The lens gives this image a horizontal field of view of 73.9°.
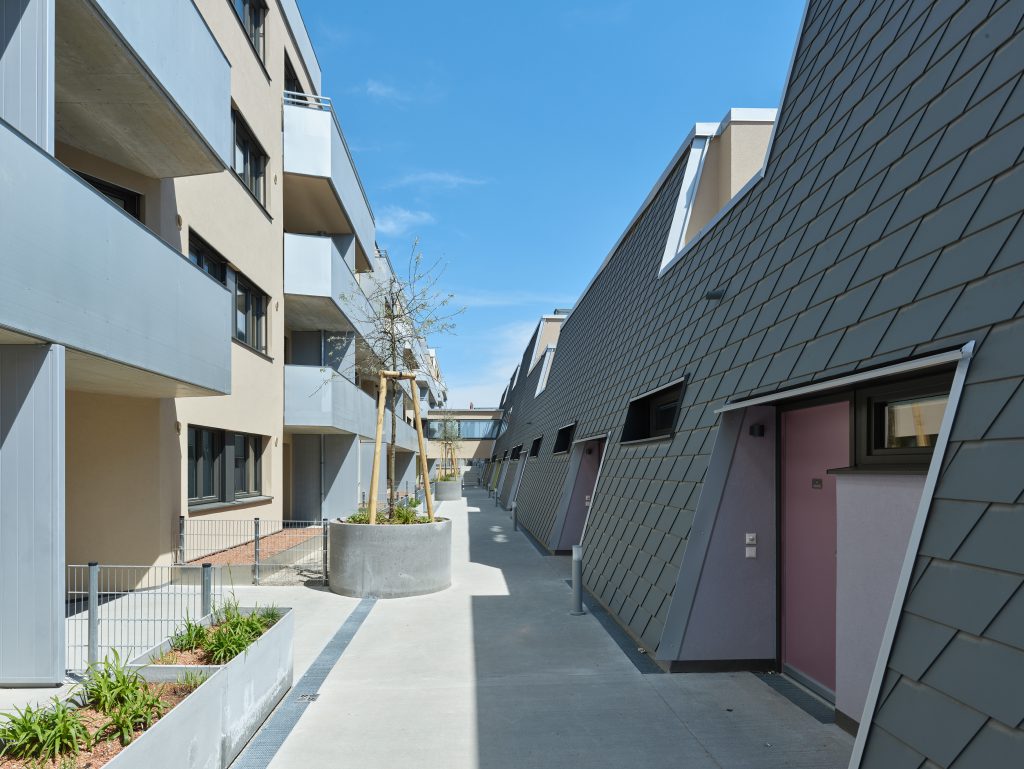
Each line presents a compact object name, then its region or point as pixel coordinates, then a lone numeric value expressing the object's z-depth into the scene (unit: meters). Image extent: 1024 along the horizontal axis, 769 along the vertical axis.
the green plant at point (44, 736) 3.59
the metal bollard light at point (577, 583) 9.61
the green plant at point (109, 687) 4.17
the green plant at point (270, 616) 5.91
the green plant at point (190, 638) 5.37
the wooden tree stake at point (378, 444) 11.12
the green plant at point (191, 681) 4.49
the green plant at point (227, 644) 5.08
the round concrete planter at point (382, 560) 10.67
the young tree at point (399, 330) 12.88
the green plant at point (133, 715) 3.88
